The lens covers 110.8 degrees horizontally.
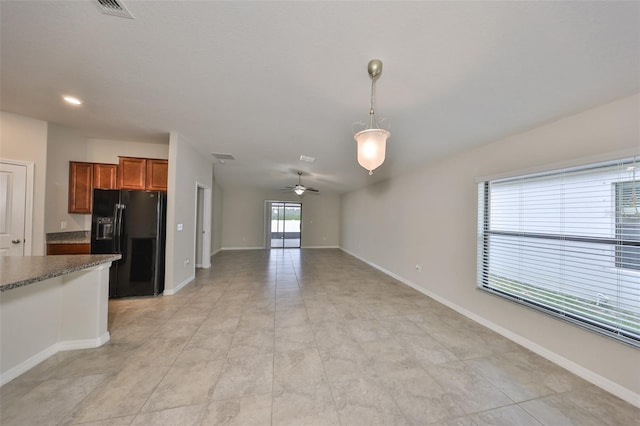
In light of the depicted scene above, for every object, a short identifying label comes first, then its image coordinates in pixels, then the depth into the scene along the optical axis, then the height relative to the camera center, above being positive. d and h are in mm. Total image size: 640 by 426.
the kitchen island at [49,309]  1764 -913
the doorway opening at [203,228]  5422 -368
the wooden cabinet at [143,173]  3797 +680
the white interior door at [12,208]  3084 +28
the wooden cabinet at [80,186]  3736 +425
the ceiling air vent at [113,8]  1357 +1291
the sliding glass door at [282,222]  9508 -289
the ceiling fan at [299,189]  5677 +691
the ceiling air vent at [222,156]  4605 +1247
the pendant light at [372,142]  1673 +575
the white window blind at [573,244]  1795 -228
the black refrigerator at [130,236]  3465 -380
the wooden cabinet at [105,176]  3863 +632
